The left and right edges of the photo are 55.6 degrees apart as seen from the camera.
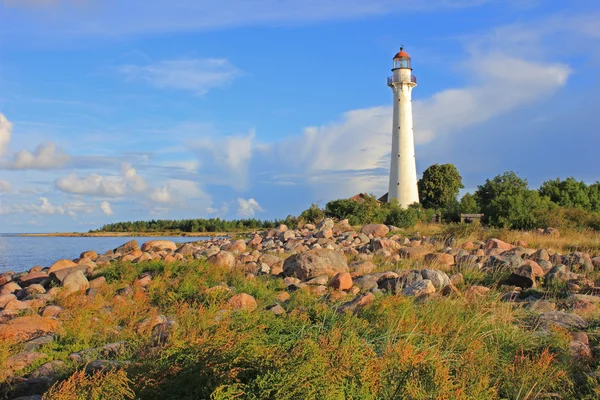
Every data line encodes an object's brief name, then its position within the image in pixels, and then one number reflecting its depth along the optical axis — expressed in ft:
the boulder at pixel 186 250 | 52.87
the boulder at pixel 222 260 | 40.96
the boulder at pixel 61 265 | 43.52
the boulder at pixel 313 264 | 40.52
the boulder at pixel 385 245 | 57.07
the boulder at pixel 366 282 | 36.01
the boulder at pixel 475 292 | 30.82
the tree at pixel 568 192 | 122.01
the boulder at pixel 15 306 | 31.07
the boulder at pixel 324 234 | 68.73
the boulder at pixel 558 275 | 39.40
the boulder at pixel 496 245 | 58.43
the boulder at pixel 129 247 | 56.29
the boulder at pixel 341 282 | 35.24
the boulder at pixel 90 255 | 53.39
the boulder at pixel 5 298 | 32.65
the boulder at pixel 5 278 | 46.88
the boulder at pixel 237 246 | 58.89
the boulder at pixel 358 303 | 23.98
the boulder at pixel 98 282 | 36.74
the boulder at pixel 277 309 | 25.62
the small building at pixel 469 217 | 96.57
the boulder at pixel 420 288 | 31.14
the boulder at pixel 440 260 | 45.66
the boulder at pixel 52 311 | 29.50
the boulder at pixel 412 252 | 50.56
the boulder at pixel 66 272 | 39.65
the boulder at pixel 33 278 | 42.37
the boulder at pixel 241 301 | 27.88
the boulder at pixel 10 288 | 39.42
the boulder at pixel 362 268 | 43.60
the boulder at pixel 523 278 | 38.93
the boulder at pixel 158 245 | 59.06
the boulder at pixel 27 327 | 23.57
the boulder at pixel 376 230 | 72.95
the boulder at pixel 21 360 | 19.90
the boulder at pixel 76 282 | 35.93
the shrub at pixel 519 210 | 85.40
